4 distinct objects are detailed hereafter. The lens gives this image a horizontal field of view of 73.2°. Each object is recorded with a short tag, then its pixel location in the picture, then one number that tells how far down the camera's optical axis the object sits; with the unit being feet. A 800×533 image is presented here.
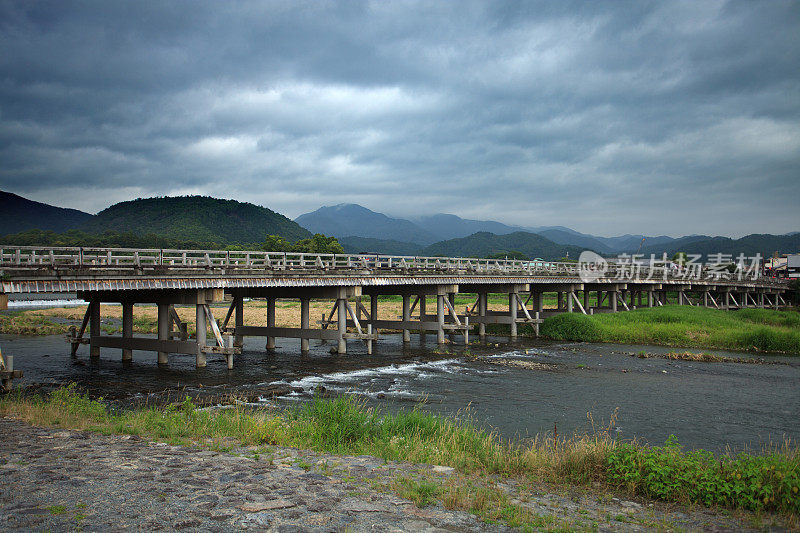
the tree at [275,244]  462.93
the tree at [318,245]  452.35
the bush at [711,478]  28.50
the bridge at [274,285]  68.18
